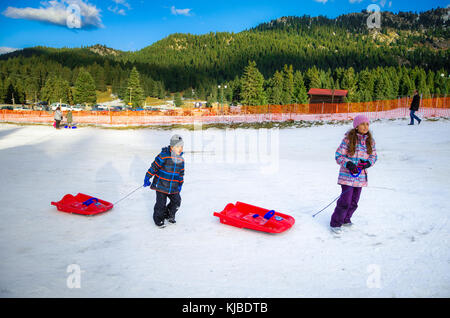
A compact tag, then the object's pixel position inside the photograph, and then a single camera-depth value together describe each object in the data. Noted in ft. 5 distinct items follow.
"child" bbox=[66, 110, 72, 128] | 75.46
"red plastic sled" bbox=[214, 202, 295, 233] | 14.23
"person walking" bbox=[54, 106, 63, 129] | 68.74
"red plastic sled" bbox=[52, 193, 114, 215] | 16.53
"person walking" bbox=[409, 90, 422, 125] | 51.24
